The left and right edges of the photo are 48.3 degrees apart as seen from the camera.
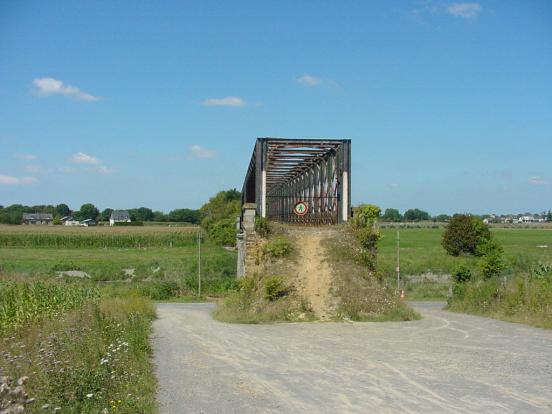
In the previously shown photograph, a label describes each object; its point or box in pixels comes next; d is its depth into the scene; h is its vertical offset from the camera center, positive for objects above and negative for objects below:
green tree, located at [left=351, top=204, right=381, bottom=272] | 22.30 -0.13
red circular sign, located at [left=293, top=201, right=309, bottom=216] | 26.61 +0.76
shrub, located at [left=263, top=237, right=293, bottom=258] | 22.11 -0.78
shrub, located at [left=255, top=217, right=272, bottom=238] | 23.00 -0.03
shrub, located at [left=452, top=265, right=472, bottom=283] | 30.76 -2.24
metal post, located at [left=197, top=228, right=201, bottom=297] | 45.80 -4.57
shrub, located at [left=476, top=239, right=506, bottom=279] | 30.22 -1.78
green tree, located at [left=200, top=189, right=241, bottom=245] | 81.62 +1.51
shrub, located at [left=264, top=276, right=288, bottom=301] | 20.42 -2.08
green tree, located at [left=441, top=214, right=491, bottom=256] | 61.22 -0.53
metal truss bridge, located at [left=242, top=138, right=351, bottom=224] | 24.44 +2.53
